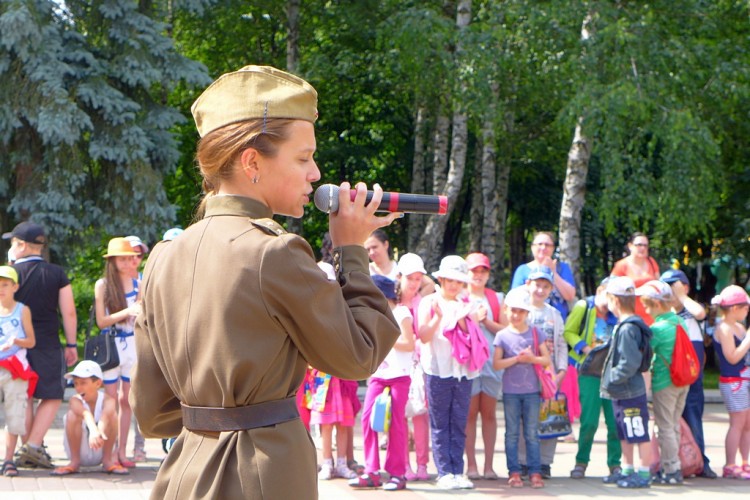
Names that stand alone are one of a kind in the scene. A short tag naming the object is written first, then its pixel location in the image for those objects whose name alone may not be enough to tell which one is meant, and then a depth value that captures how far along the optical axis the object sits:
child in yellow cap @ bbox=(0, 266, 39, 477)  16.54
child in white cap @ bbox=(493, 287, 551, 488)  16.59
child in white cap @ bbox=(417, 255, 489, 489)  16.29
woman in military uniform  4.94
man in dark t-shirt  16.89
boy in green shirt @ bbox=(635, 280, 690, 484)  17.06
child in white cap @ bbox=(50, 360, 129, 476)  16.51
